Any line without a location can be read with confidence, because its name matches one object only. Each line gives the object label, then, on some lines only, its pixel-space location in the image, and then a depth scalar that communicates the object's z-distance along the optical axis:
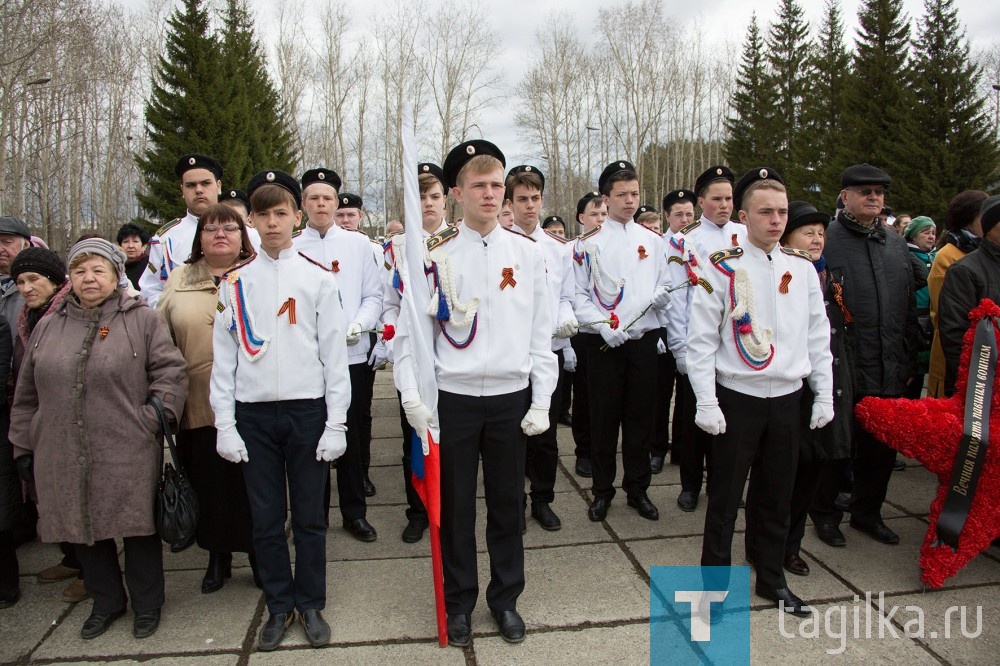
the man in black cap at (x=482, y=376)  3.07
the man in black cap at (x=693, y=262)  4.84
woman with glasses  3.54
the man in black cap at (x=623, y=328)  4.51
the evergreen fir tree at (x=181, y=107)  21.77
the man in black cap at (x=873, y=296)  4.09
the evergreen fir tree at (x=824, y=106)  29.78
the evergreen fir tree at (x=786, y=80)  34.95
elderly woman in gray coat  3.19
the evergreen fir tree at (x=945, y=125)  24.56
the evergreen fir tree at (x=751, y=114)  35.38
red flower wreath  3.55
